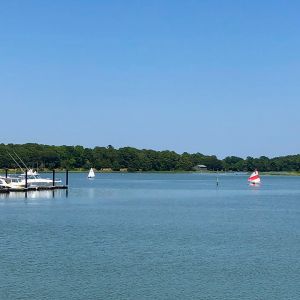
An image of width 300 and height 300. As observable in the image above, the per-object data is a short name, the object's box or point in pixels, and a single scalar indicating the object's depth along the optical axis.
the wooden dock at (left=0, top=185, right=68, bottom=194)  125.11
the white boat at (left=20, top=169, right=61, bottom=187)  141.62
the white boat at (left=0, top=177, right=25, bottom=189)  129.36
